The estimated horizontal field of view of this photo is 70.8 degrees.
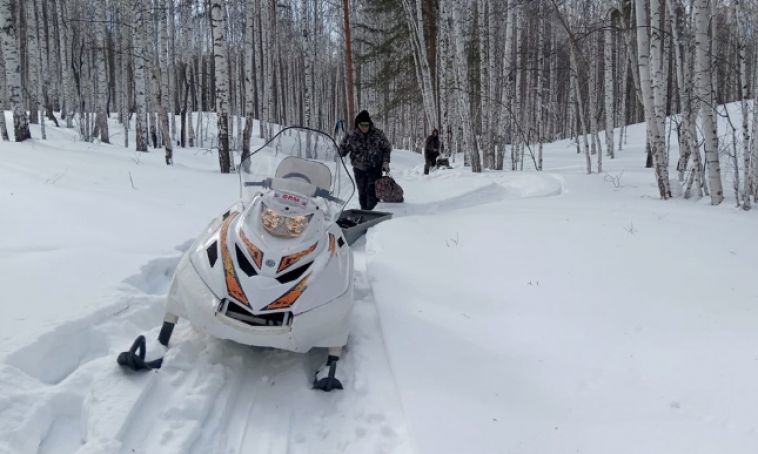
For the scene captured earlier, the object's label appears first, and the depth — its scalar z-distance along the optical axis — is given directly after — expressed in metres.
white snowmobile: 3.15
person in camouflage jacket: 9.20
